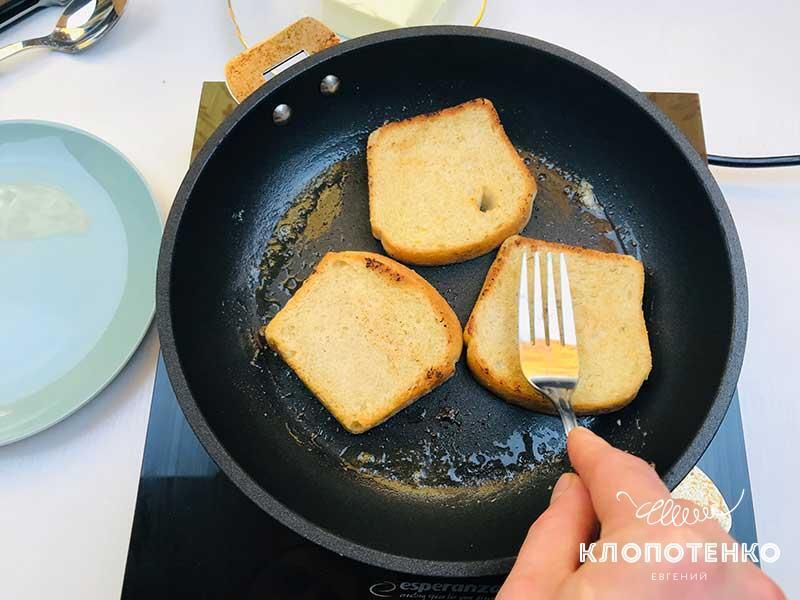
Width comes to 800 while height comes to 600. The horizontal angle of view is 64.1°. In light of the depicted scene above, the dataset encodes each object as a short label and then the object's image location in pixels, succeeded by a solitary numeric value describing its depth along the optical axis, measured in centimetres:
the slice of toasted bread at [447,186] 33
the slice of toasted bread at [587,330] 30
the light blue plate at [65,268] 32
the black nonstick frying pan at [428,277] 28
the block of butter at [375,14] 38
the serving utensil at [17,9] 42
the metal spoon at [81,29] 41
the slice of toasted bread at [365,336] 30
